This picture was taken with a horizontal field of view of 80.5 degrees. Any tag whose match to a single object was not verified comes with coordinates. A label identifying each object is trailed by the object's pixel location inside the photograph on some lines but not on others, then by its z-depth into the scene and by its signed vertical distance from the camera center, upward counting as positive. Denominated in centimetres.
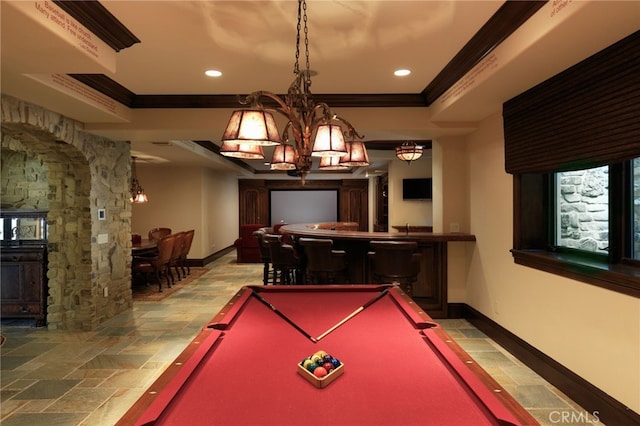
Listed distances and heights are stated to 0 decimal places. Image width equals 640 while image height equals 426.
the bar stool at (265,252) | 605 -64
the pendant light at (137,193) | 783 +43
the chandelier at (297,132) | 215 +50
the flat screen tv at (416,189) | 858 +52
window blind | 232 +71
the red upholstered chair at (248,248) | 990 -92
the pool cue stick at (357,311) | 210 -66
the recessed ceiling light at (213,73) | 359 +135
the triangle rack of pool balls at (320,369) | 148 -64
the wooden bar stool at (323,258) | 457 -56
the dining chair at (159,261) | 650 -83
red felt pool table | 127 -68
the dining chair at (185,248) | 778 -73
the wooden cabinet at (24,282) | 482 -87
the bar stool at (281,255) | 523 -59
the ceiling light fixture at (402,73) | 366 +136
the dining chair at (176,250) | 707 -70
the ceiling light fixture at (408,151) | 630 +102
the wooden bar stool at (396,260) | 419 -55
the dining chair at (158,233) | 844 -45
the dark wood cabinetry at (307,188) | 1368 +57
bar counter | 479 -63
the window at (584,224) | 268 -12
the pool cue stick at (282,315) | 207 -66
